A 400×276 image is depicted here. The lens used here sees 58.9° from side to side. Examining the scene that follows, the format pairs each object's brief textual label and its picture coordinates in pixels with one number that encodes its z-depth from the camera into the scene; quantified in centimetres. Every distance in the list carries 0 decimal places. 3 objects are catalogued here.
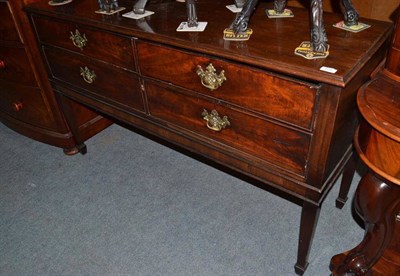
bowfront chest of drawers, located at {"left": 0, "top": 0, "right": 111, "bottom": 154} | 180
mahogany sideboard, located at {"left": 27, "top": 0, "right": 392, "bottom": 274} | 102
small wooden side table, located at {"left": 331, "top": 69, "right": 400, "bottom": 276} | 89
